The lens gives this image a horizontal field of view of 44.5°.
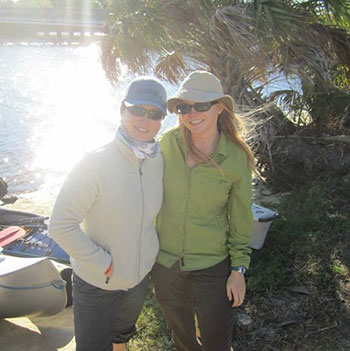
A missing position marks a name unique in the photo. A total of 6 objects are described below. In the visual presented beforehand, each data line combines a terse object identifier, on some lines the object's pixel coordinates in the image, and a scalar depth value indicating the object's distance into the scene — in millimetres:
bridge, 53500
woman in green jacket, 2490
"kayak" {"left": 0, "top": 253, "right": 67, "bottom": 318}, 4051
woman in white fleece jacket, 2242
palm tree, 5539
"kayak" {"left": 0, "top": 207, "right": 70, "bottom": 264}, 5793
